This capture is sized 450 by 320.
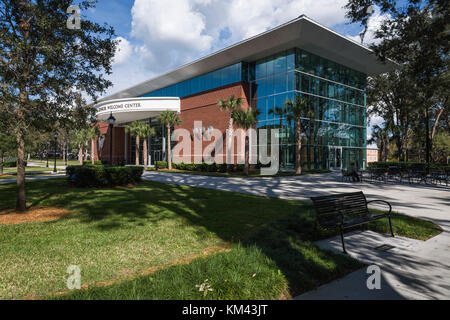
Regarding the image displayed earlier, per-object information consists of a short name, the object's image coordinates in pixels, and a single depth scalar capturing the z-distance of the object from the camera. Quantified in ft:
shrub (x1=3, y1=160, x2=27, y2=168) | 142.17
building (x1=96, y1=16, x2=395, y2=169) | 100.42
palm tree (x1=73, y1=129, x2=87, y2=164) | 177.99
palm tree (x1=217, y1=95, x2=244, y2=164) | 97.47
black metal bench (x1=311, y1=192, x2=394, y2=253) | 18.17
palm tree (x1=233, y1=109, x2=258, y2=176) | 90.46
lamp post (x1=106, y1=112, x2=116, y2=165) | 58.44
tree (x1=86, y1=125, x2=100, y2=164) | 179.74
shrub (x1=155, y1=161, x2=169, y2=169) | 130.41
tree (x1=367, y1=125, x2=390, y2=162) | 125.18
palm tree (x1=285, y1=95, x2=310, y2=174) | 89.71
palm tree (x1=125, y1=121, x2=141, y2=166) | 148.97
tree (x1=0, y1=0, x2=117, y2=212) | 24.67
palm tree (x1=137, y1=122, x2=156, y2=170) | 148.46
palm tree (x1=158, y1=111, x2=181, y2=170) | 126.93
